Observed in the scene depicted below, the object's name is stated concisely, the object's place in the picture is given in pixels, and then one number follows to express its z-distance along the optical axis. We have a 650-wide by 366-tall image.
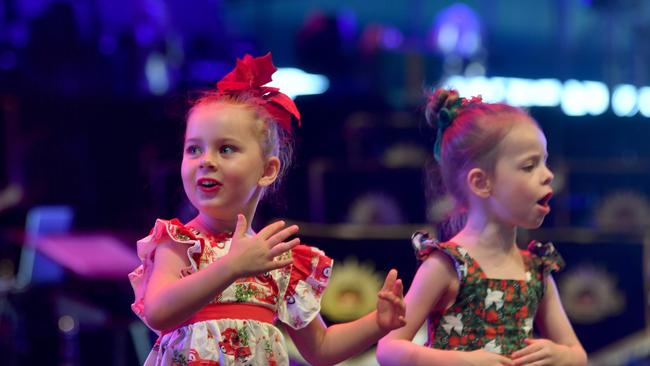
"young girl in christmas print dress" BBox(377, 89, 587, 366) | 5.11
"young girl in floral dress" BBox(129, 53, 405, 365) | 4.23
